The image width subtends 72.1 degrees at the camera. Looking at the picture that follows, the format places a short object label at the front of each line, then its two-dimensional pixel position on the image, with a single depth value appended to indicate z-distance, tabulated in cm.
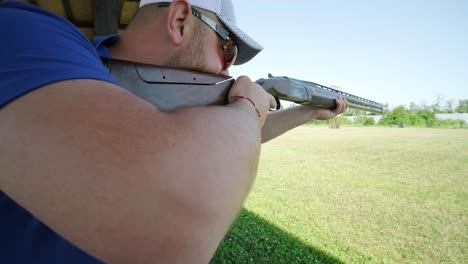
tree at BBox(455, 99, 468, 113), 6231
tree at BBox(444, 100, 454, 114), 6569
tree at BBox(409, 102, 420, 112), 6219
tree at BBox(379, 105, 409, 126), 5562
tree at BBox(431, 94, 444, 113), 6538
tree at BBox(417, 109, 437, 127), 5500
